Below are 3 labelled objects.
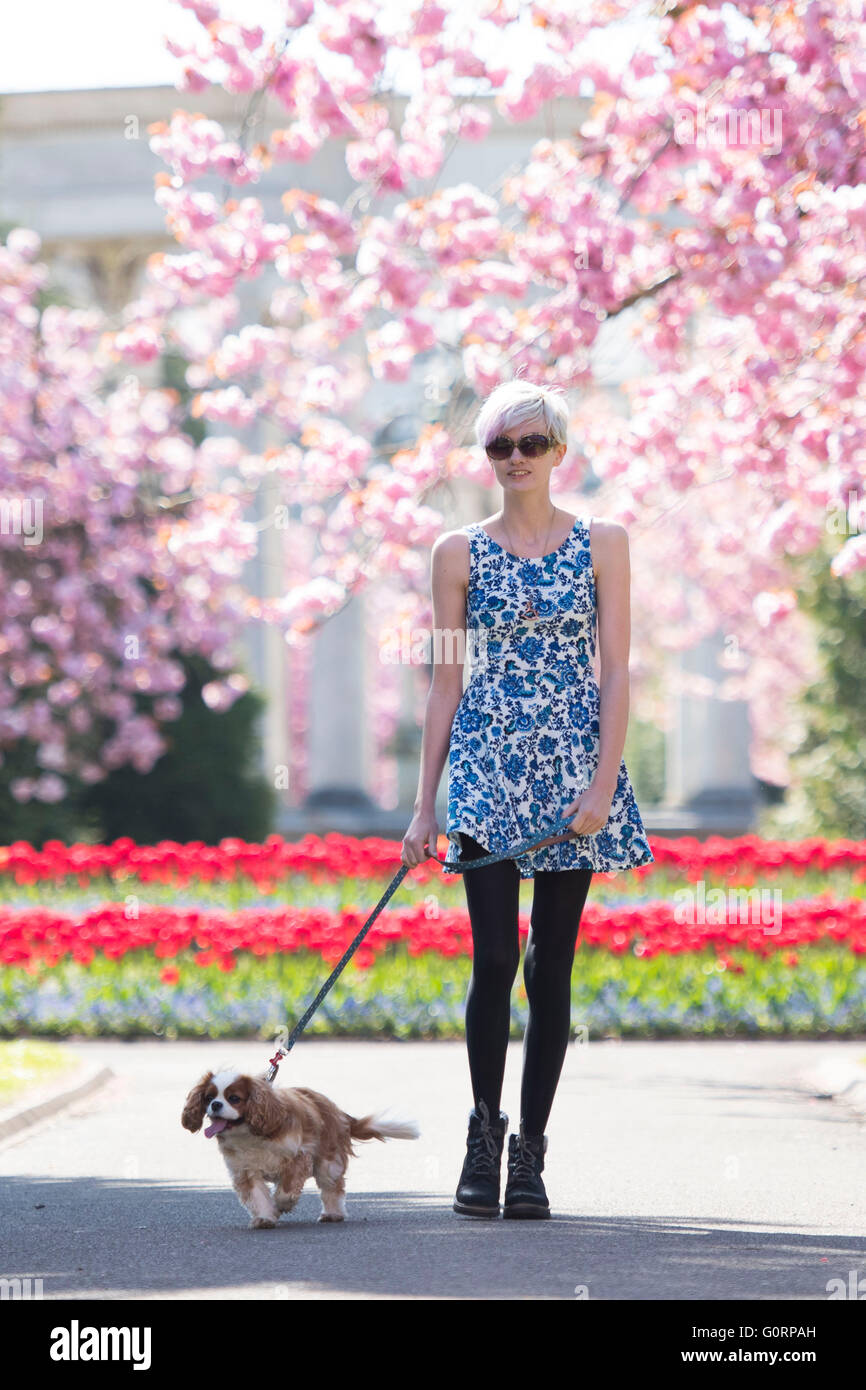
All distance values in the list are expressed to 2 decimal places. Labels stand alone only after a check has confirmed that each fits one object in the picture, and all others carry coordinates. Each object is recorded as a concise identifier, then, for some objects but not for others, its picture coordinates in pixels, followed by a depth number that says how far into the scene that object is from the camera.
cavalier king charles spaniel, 10.97
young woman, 11.23
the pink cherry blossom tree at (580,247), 19.56
